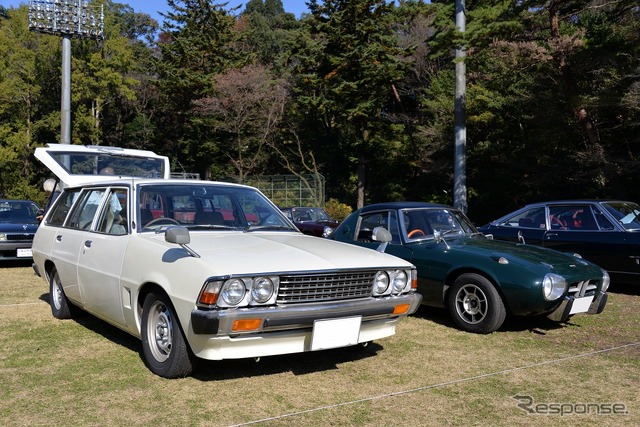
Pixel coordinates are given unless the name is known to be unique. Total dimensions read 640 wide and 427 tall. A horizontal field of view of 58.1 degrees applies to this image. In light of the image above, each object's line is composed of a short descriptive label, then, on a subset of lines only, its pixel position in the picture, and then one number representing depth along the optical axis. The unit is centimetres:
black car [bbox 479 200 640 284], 823
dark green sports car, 574
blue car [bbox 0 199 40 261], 1084
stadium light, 2751
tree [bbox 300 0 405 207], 2964
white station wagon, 398
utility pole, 1708
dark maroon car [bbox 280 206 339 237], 1689
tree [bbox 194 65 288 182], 3231
